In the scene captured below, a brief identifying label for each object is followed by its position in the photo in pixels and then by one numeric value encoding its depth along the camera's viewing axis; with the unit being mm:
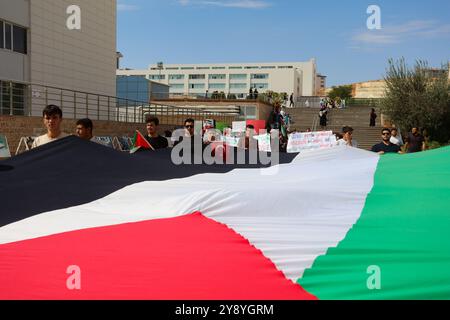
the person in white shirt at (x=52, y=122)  5320
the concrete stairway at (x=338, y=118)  38469
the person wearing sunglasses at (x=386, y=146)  8923
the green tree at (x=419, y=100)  24281
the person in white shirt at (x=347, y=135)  9883
